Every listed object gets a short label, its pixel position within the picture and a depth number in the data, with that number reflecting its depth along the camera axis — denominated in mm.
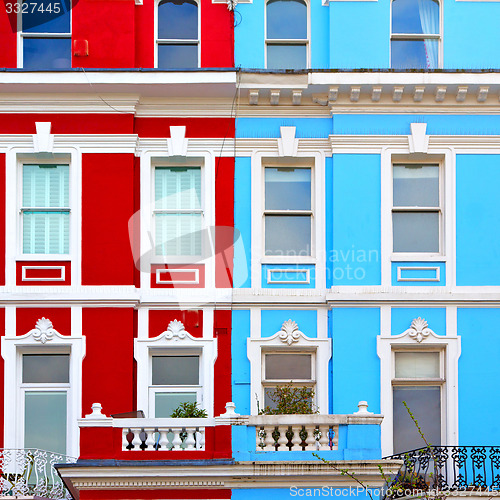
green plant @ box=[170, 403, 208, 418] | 18016
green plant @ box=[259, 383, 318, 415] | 18203
